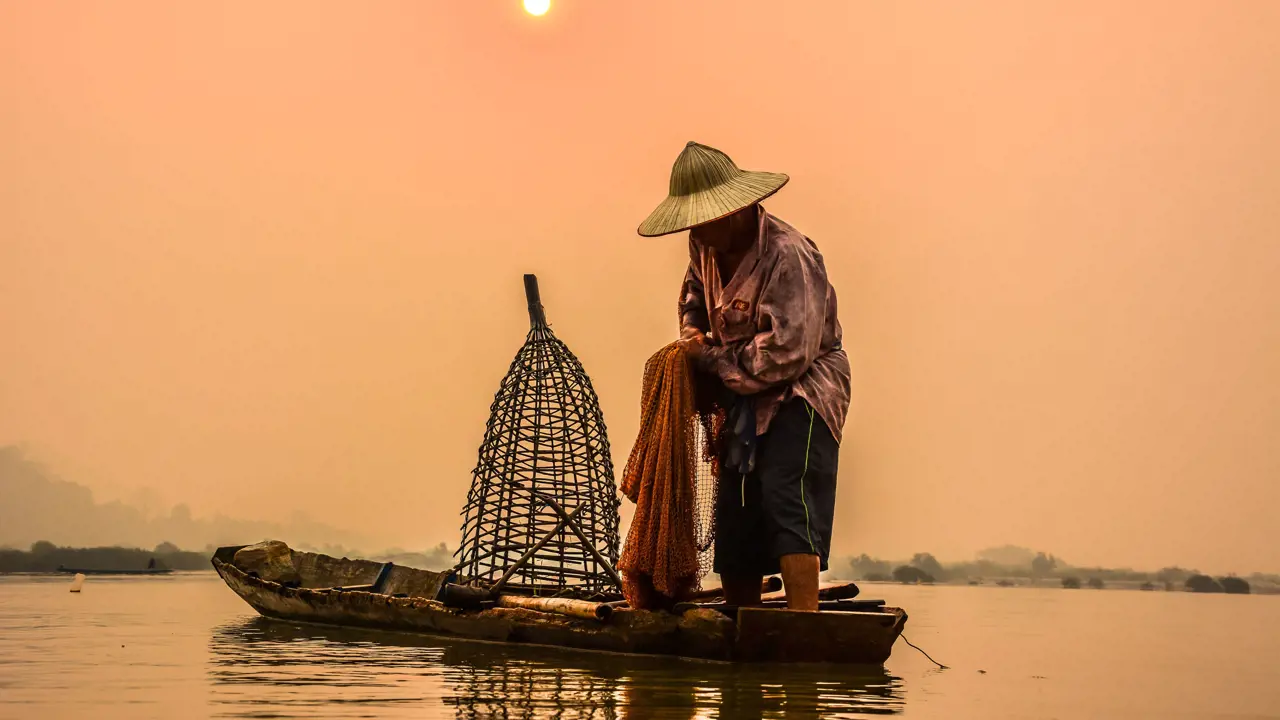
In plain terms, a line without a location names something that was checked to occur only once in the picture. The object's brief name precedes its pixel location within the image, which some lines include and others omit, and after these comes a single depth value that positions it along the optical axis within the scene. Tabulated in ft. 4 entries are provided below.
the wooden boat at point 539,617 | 14.85
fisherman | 15.30
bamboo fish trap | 23.35
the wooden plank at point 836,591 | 18.74
